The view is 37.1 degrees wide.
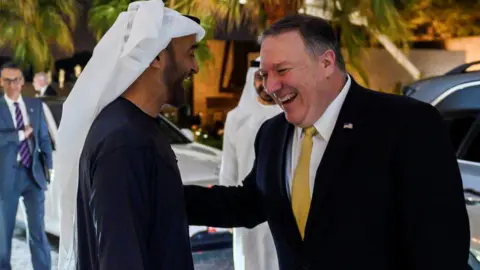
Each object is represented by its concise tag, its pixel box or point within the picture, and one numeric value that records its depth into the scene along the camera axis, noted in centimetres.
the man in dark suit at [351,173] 203
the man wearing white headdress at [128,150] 206
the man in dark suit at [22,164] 570
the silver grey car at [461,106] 432
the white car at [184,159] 663
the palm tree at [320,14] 552
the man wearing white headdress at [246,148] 426
